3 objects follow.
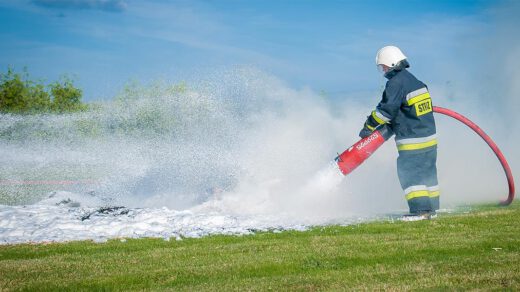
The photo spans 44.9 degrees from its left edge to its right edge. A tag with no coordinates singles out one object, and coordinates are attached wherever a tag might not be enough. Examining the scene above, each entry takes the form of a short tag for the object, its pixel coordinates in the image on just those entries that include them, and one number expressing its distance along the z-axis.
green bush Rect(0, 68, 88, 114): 43.31
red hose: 12.69
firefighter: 11.27
